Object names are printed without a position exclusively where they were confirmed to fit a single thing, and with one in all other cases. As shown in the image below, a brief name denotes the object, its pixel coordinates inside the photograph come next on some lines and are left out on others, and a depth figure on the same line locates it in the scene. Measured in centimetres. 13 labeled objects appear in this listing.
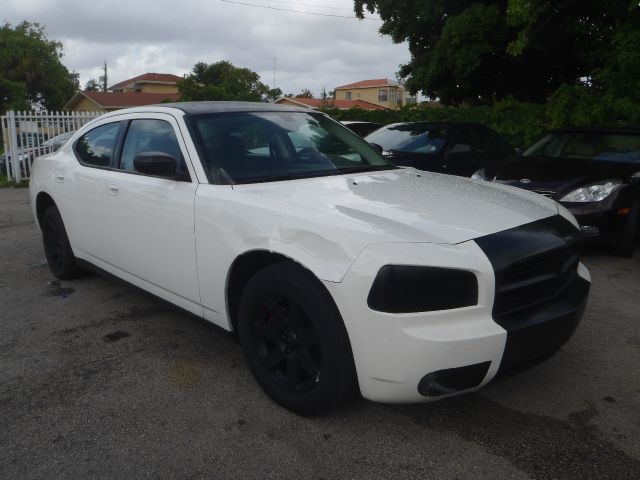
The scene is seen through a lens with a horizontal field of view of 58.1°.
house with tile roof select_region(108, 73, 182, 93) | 7219
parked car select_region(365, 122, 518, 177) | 773
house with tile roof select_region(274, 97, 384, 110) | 5609
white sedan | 234
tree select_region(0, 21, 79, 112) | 5222
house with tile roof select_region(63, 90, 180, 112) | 4894
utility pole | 6910
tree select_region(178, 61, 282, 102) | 5492
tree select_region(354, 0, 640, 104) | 1350
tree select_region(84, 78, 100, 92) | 8981
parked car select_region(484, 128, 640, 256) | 561
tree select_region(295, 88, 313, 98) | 8346
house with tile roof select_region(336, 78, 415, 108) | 7650
